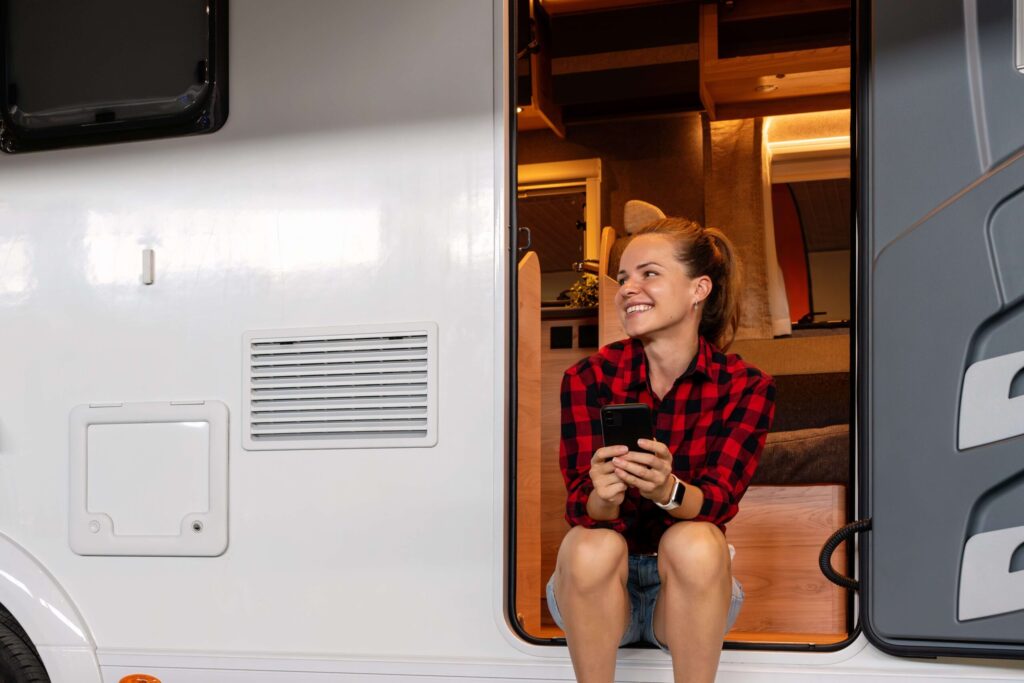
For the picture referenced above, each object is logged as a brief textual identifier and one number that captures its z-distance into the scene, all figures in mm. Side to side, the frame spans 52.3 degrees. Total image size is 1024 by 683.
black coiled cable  1986
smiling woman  1980
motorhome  1935
